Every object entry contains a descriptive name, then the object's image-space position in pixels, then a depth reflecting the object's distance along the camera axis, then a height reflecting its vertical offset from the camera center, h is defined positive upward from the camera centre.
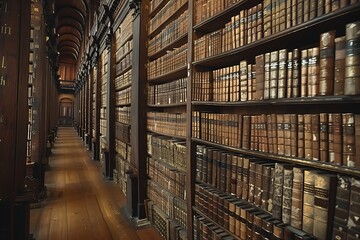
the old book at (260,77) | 1.33 +0.19
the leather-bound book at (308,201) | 1.08 -0.39
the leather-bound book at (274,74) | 1.25 +0.19
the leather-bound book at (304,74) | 1.13 +0.18
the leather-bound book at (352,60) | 0.92 +0.20
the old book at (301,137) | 1.13 -0.11
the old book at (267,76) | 1.29 +0.19
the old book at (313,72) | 1.08 +0.18
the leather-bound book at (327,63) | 1.02 +0.21
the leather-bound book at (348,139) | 0.94 -0.10
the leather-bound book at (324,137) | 1.04 -0.10
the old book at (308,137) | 1.10 -0.11
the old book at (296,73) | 1.16 +0.19
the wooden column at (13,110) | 1.98 +0.01
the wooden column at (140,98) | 3.00 +0.17
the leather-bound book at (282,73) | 1.21 +0.19
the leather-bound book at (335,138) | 0.99 -0.10
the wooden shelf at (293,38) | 0.99 +0.38
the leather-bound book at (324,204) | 1.00 -0.38
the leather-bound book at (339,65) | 0.97 +0.19
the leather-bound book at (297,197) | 1.13 -0.39
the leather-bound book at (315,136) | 1.07 -0.10
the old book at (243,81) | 1.47 +0.19
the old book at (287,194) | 1.18 -0.39
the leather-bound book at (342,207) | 0.95 -0.37
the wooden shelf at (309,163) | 0.93 -0.22
